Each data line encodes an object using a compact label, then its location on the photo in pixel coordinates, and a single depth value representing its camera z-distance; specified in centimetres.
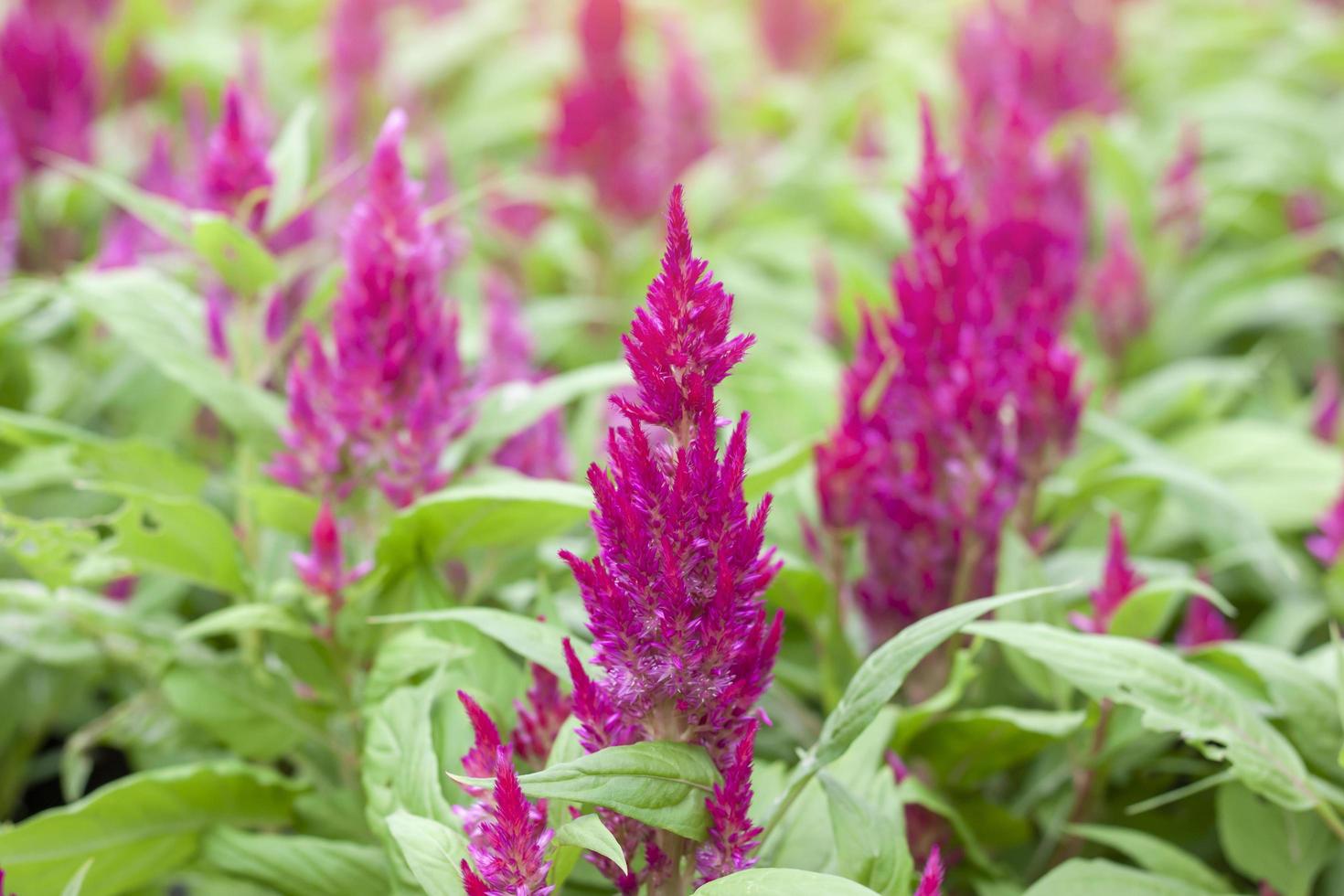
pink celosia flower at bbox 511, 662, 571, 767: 89
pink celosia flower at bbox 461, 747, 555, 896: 83
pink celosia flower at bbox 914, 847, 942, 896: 84
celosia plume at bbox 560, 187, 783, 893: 83
